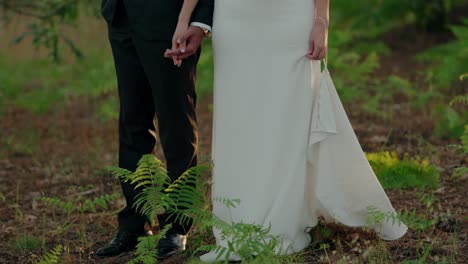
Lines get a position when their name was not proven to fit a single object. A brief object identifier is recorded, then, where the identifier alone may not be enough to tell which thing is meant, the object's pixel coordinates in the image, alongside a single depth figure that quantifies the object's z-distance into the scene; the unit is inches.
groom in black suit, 285.3
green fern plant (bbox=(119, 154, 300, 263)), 261.9
